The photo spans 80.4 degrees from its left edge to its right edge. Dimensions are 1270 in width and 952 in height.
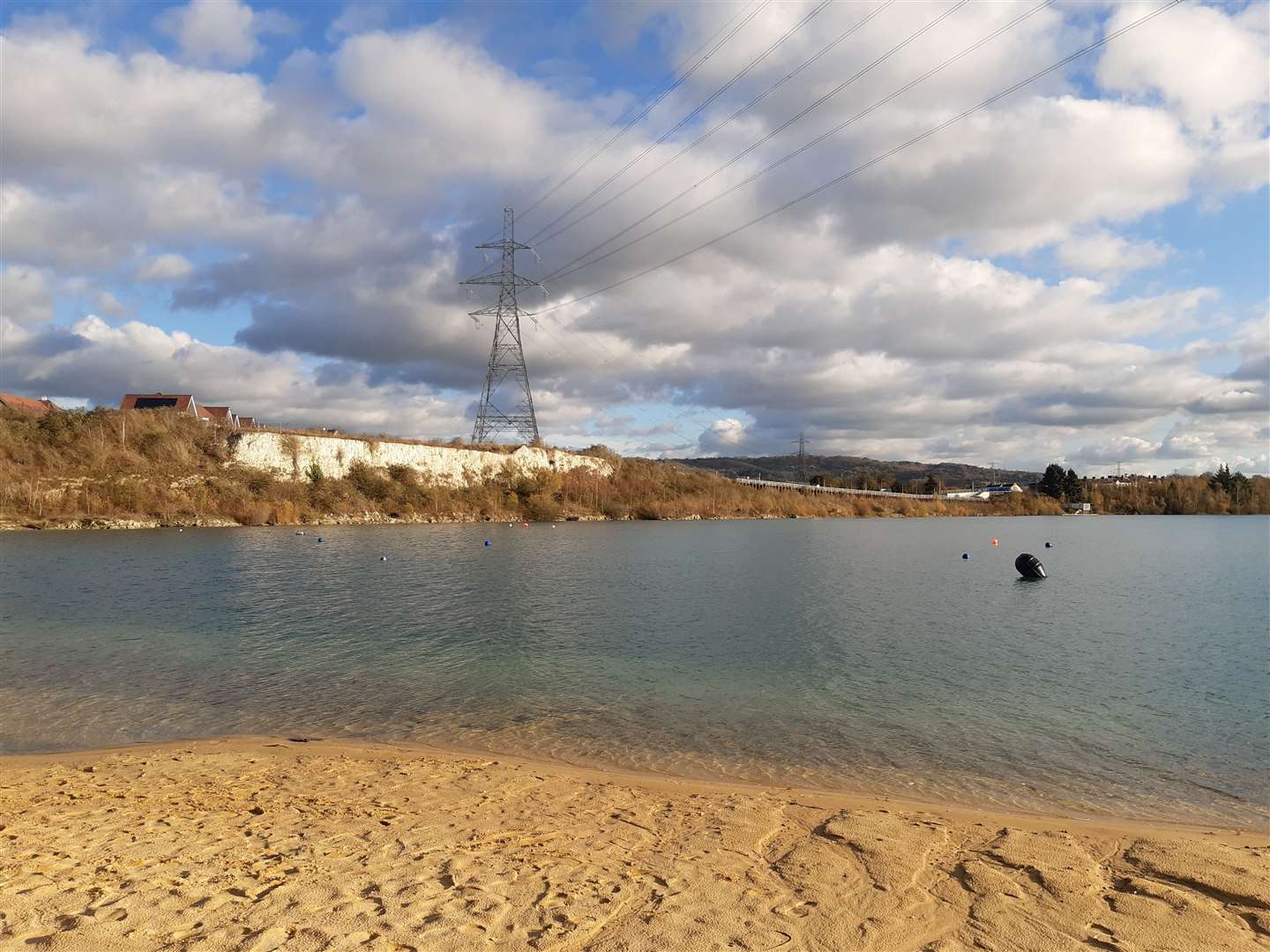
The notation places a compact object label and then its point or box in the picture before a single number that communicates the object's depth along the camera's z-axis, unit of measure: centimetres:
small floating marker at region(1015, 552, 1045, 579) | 4016
